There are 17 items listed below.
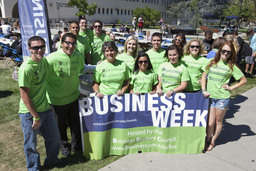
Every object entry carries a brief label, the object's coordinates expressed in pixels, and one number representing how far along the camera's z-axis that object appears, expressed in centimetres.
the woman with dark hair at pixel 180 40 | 439
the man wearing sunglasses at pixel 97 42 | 512
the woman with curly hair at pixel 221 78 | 358
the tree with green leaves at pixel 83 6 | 4042
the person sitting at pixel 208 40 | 603
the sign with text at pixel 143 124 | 352
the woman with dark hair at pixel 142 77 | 369
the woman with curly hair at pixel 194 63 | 396
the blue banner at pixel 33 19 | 447
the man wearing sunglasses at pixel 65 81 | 322
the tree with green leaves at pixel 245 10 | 4122
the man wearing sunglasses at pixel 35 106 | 273
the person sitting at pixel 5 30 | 1555
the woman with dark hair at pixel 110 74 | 351
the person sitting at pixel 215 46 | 467
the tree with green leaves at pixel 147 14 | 4717
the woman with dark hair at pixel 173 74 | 367
